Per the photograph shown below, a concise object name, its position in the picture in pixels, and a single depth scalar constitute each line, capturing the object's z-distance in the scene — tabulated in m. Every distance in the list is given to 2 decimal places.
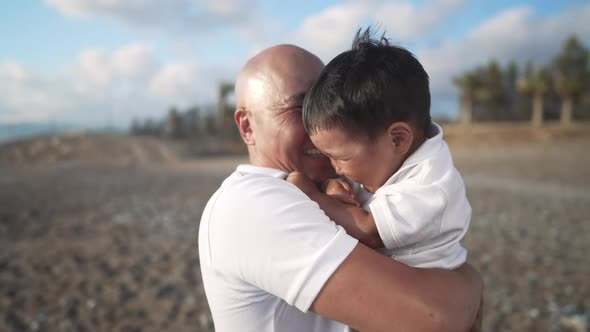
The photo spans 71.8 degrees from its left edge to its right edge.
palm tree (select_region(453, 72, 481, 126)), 41.16
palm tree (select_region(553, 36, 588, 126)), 35.08
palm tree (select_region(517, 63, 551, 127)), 36.57
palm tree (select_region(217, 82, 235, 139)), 47.19
